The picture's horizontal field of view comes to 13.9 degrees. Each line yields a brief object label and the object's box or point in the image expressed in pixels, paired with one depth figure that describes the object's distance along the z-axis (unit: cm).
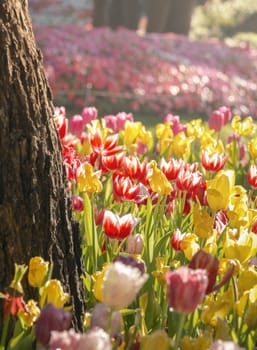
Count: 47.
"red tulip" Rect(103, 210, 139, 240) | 370
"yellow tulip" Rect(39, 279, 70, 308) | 298
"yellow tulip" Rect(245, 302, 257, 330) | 307
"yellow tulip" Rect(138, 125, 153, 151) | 637
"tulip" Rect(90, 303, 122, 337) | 275
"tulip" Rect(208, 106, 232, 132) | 707
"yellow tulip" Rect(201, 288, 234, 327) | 301
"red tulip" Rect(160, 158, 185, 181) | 465
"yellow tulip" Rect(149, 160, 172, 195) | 412
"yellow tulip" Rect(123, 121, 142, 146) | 619
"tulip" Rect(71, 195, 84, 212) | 452
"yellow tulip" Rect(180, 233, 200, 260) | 328
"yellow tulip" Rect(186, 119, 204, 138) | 634
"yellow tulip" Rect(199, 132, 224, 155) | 586
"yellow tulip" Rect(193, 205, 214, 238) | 353
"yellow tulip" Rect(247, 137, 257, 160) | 540
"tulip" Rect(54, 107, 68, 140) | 498
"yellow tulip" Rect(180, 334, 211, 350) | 293
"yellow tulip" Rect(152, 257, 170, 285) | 332
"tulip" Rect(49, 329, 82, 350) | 235
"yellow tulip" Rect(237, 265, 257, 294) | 323
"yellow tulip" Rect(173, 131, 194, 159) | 586
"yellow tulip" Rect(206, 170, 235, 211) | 377
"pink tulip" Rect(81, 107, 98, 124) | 692
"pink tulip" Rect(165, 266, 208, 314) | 247
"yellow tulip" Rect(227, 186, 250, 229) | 379
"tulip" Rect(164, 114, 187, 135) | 700
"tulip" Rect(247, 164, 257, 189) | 463
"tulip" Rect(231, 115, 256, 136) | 620
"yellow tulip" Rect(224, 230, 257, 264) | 333
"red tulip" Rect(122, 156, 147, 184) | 463
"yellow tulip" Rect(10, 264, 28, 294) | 276
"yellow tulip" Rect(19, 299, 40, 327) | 297
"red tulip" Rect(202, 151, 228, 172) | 495
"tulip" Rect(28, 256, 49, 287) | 299
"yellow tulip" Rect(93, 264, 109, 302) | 305
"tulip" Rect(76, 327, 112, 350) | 229
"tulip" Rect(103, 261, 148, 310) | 235
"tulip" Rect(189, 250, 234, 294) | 284
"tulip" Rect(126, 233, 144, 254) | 384
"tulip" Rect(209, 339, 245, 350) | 230
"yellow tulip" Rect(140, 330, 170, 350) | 258
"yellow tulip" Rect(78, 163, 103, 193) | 412
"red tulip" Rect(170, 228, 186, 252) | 373
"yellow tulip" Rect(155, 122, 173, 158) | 643
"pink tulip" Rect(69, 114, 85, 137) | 671
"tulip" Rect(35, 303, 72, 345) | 266
